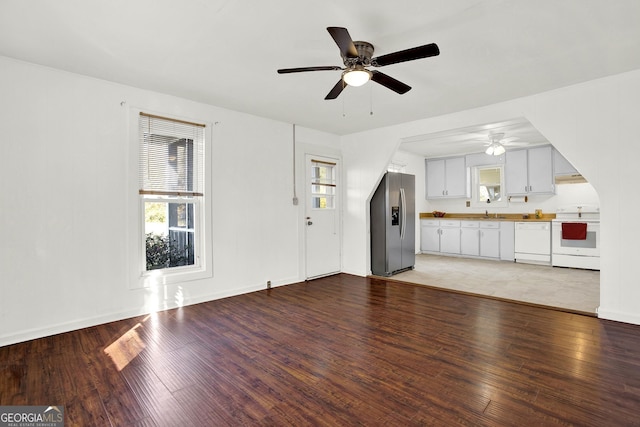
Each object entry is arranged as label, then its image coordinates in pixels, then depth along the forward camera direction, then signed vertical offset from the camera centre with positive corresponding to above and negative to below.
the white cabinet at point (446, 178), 7.66 +0.84
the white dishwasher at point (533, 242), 6.26 -0.65
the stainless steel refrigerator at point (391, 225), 5.52 -0.24
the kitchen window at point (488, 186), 7.41 +0.60
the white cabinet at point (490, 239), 6.88 -0.63
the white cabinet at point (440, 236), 7.52 -0.61
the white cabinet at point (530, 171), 6.49 +0.84
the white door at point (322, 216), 5.34 -0.08
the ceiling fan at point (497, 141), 5.83 +1.38
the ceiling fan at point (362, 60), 2.07 +1.11
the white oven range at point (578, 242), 5.71 -0.60
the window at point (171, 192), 3.65 +0.26
